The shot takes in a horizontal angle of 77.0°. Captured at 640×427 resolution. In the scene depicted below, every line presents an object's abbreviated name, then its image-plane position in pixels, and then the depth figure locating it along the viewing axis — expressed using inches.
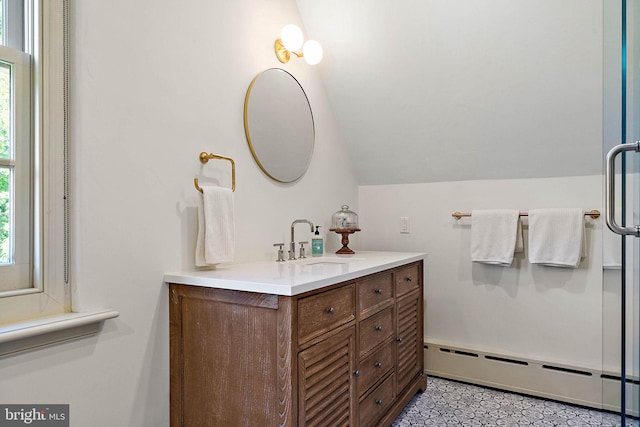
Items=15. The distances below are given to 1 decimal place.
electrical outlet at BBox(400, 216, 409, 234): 110.6
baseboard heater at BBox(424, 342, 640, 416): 87.3
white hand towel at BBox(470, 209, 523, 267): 93.9
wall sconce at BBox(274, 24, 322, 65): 81.9
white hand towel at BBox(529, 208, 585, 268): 87.3
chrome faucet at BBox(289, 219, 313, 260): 83.0
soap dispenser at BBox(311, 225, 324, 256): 92.0
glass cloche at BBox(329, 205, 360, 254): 96.3
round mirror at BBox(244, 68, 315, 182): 77.7
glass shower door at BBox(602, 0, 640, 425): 39.1
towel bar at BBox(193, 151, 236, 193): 64.0
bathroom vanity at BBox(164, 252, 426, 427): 49.6
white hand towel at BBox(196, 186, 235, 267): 62.0
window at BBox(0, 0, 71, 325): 45.9
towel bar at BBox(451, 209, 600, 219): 87.0
